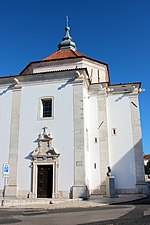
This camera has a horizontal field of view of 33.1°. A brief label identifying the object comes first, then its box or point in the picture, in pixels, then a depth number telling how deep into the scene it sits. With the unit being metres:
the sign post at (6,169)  13.77
